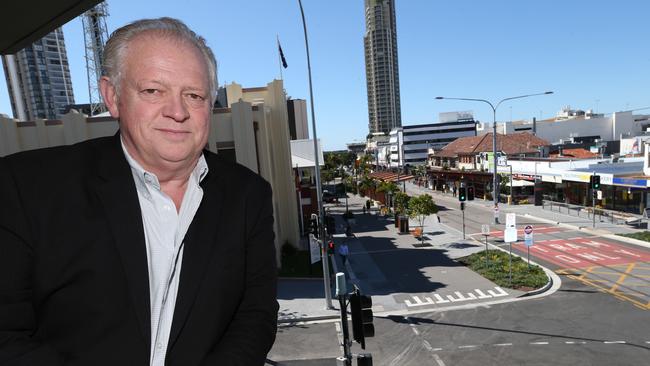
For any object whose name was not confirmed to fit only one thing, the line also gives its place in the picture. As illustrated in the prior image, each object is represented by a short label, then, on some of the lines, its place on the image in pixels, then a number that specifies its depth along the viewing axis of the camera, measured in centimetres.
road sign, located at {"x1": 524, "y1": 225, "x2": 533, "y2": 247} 1767
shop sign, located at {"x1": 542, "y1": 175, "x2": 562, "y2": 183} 3881
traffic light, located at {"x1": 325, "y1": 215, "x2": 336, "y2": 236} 1635
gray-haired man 135
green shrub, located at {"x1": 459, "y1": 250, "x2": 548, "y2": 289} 1771
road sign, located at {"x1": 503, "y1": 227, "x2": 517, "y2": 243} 1839
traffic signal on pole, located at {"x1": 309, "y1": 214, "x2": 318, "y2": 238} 1579
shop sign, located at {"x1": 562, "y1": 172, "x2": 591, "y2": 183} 3472
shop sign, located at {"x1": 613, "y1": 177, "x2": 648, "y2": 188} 2936
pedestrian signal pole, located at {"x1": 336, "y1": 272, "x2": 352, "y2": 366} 742
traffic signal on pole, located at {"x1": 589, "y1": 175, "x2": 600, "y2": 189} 2748
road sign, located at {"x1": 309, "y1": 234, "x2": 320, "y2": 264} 1748
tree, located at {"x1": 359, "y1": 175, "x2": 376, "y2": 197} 5259
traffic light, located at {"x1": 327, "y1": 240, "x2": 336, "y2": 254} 1495
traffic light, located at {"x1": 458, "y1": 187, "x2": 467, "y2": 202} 2686
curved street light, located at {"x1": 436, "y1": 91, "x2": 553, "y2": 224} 3242
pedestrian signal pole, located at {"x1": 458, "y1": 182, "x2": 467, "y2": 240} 2680
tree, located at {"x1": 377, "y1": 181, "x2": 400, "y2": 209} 4172
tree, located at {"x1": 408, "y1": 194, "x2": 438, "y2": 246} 2770
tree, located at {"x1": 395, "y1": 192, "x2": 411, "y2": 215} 3162
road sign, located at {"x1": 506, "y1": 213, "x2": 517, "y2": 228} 1854
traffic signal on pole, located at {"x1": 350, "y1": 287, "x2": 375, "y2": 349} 685
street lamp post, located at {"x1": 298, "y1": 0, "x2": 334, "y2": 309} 1529
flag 2794
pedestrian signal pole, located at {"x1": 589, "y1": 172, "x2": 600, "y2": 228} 2747
